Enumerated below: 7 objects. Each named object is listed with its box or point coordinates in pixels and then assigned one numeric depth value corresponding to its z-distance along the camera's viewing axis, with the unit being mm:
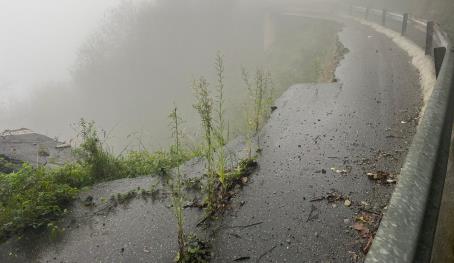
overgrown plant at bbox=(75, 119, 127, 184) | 6180
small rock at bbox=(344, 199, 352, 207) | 4258
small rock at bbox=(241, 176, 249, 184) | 5168
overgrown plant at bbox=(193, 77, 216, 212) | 4423
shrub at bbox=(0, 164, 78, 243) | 4836
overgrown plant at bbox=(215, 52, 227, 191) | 4746
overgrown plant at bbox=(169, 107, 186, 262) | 3803
